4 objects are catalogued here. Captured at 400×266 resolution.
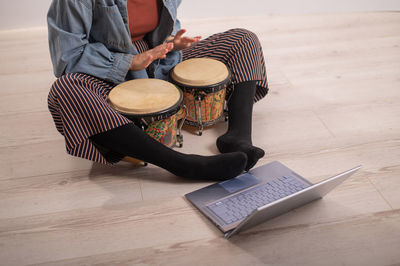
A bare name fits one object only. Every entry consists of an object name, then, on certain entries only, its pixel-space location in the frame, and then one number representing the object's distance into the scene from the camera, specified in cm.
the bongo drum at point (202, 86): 178
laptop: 142
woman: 159
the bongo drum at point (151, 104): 161
